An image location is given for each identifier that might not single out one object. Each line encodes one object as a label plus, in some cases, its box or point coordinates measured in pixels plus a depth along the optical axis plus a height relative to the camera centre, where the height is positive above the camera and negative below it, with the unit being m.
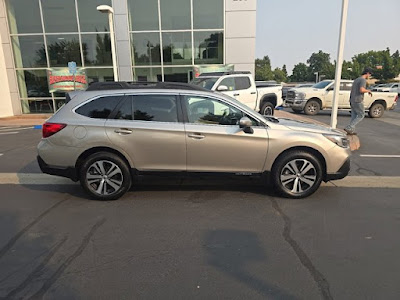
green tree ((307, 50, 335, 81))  127.95 +7.48
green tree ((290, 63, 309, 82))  125.40 +1.80
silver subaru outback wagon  4.28 -0.94
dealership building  15.97 +2.27
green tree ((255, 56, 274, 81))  84.95 +1.26
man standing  7.96 -0.60
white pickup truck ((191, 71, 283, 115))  10.84 -0.41
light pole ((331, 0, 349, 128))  8.04 +0.49
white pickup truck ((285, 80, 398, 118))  15.40 -1.21
